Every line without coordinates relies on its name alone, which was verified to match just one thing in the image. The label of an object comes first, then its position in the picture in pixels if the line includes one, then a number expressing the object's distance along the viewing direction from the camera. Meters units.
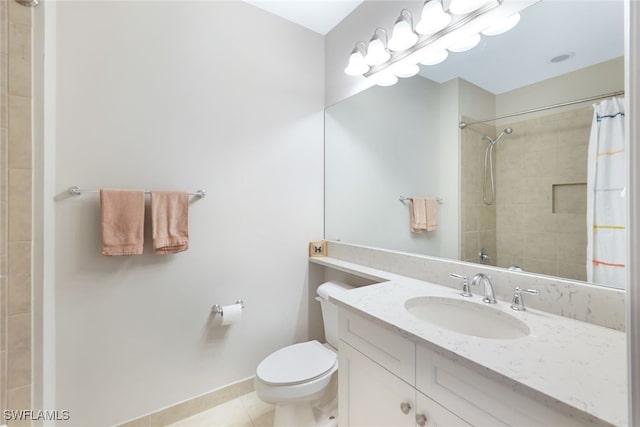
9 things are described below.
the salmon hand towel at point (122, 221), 1.24
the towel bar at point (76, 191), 1.21
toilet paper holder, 1.56
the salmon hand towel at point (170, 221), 1.34
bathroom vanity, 0.54
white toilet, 1.22
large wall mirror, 0.92
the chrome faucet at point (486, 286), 1.01
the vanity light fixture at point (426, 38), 1.11
